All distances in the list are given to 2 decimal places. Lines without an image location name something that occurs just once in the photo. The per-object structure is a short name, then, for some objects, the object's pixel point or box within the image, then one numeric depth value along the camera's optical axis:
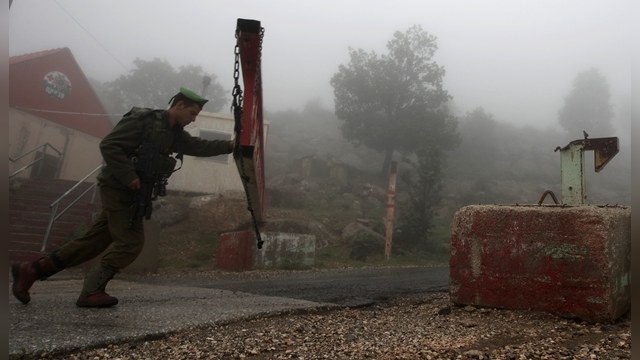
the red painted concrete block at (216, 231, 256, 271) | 8.41
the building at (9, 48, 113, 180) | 14.57
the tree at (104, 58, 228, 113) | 38.41
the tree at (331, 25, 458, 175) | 28.86
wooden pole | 12.21
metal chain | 3.15
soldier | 2.92
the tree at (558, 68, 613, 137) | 49.16
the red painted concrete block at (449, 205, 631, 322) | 2.90
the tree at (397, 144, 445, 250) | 14.78
